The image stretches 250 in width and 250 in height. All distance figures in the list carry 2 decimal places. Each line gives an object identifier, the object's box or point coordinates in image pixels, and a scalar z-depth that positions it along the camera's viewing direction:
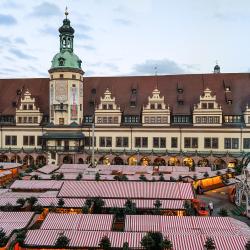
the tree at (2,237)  13.91
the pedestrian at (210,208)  22.00
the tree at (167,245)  13.17
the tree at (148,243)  13.18
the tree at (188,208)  18.16
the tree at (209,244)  13.11
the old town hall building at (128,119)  41.04
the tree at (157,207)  18.90
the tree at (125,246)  13.07
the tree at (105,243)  13.45
